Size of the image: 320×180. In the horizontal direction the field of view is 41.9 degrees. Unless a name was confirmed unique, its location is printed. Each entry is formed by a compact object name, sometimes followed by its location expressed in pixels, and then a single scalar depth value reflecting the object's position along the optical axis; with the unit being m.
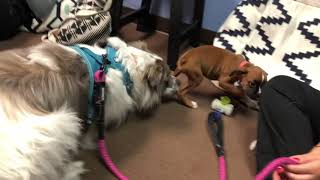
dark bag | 2.66
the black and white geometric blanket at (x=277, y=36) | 2.38
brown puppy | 2.20
